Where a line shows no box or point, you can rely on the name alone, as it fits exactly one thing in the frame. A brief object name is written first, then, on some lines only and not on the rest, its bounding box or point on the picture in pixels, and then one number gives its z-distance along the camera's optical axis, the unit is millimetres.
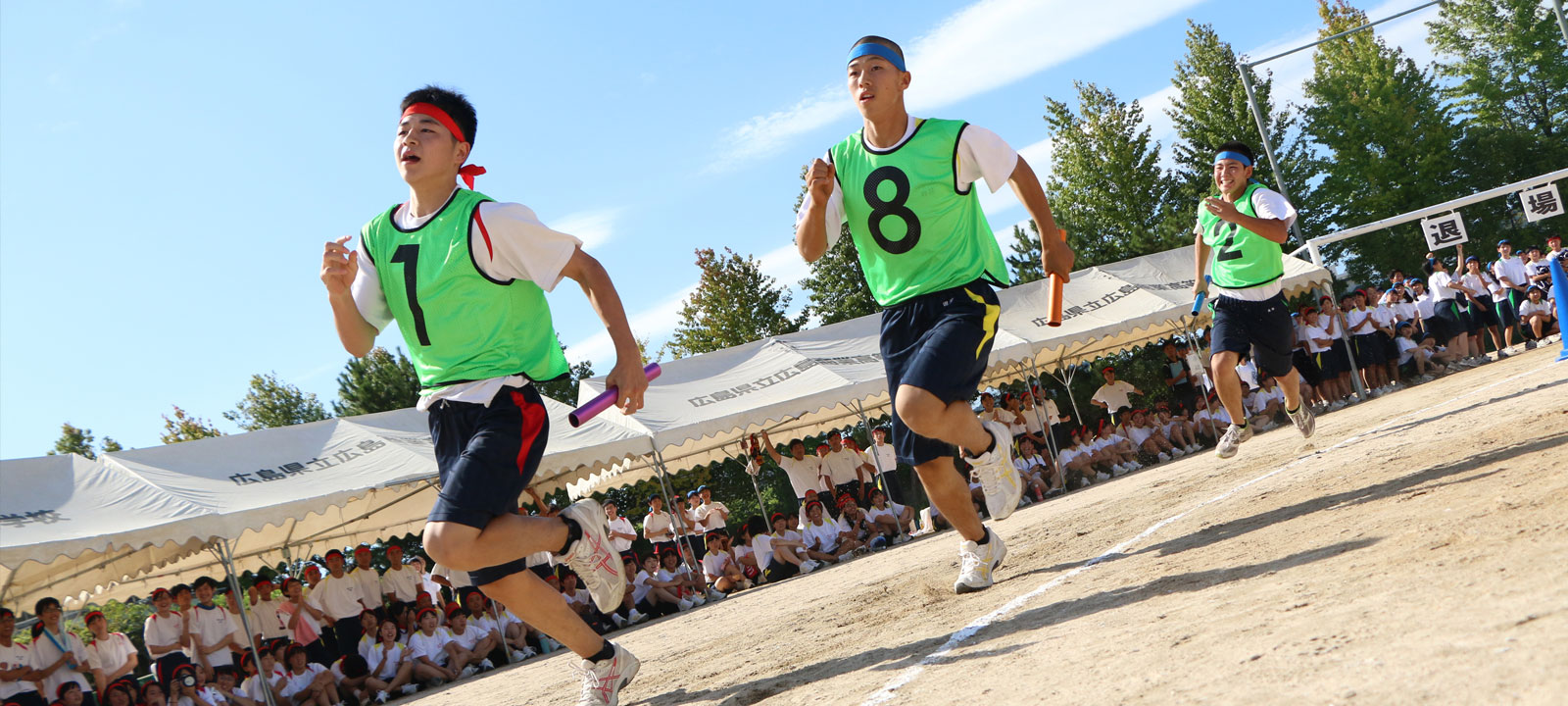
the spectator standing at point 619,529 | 14618
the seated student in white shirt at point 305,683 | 10758
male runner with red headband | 3873
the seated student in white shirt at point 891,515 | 14852
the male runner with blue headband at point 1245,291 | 7797
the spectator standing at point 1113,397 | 18969
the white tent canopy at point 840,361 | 13727
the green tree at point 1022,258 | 41375
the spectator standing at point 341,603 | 11773
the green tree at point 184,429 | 37031
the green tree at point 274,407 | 39219
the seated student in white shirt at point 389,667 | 10938
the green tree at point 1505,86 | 43969
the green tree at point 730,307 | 33500
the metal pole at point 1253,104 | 21641
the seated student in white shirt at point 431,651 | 11250
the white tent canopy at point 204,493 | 9516
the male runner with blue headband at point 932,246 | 4844
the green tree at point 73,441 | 36875
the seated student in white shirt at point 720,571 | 13734
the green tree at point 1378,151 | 40031
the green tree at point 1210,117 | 37125
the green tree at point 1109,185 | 36531
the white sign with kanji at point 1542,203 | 14039
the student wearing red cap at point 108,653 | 10211
